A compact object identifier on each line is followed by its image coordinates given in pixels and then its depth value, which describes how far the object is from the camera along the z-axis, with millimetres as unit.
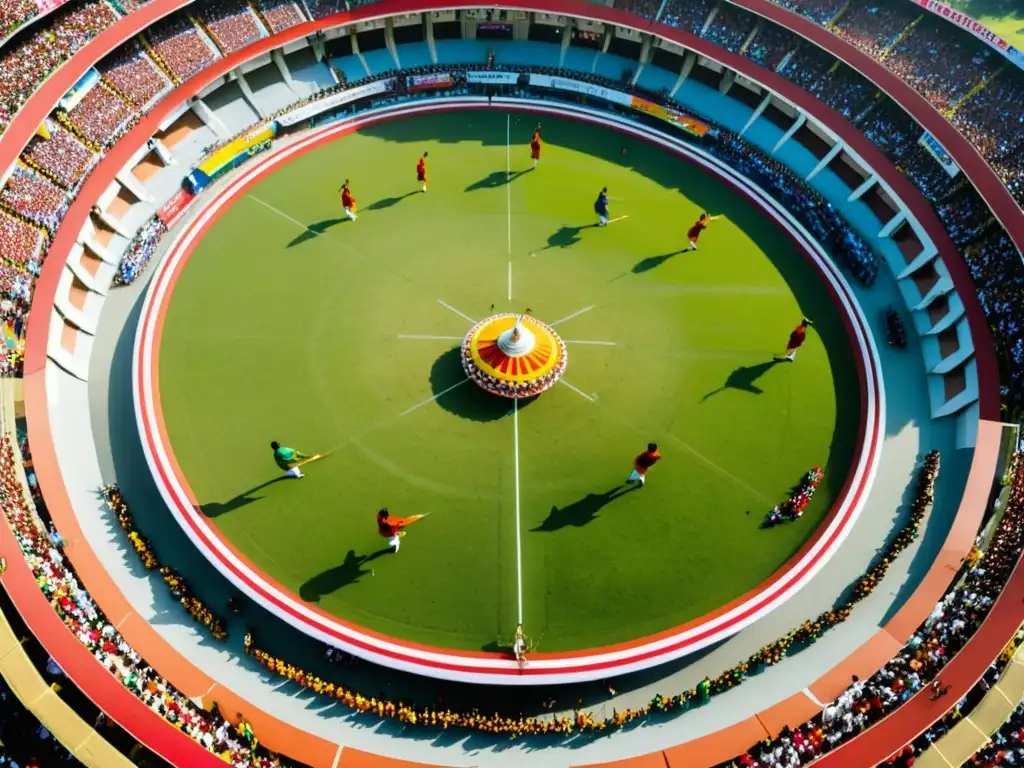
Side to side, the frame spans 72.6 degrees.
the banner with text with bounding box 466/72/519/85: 35469
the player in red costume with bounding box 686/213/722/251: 27375
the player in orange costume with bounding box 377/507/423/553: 18797
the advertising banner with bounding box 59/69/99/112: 28473
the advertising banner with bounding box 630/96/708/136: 33562
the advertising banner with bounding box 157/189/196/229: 28844
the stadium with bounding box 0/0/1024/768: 17844
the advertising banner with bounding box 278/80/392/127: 32906
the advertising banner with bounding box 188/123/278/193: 30125
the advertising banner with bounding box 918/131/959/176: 27828
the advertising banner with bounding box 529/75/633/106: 34719
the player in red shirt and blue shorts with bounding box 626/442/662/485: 20188
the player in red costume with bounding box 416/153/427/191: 29453
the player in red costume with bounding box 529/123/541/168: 30812
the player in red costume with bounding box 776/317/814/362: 23312
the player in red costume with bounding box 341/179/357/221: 28252
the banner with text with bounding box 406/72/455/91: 35188
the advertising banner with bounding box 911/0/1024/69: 28953
